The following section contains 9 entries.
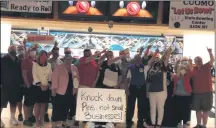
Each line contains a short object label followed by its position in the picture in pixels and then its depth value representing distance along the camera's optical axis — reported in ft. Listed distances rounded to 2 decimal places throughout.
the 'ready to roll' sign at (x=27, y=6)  17.70
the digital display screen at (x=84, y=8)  22.48
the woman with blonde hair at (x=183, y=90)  22.22
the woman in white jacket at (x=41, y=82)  20.12
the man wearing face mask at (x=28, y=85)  19.66
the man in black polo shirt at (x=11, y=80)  15.84
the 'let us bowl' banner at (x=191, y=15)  19.22
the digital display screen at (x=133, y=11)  22.21
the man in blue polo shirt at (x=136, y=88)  21.98
